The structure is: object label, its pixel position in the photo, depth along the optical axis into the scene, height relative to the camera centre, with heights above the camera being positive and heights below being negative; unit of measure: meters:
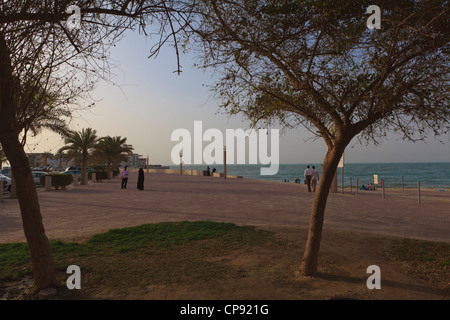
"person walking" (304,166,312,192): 21.72 -0.56
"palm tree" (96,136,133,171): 45.16 +2.59
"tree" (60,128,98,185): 31.00 +2.35
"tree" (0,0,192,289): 4.53 +1.54
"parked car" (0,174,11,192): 22.75 -1.01
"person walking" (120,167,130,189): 24.44 -0.64
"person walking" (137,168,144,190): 23.03 -1.00
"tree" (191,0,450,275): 5.40 +1.86
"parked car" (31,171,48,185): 28.55 -0.63
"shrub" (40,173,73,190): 23.22 -0.72
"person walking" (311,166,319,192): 20.98 -0.66
